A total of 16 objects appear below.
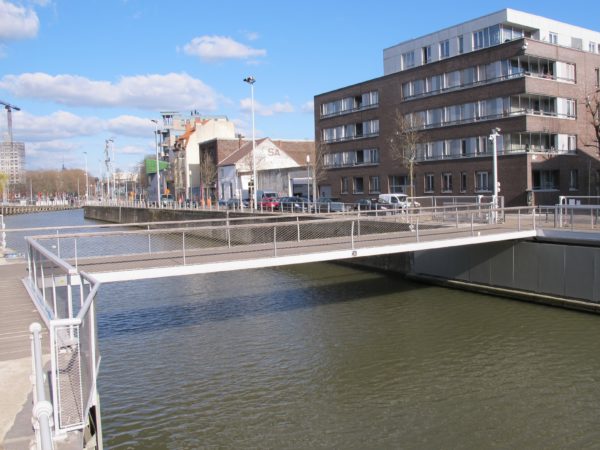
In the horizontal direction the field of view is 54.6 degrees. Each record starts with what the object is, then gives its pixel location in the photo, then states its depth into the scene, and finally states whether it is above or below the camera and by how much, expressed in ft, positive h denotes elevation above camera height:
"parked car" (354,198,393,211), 123.85 -0.14
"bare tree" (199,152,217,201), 257.14 +16.46
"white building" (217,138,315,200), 206.63 +15.81
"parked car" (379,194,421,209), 133.28 +1.17
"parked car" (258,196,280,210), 156.97 +1.13
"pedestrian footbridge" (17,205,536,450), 17.52 -4.04
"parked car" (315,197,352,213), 133.95 -0.39
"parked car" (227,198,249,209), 179.93 +1.61
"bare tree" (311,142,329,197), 192.90 +14.89
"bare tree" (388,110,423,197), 151.94 +17.92
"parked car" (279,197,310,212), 143.77 +0.55
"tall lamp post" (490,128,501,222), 81.94 +1.51
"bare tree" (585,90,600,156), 140.43 +23.07
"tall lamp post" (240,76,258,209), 135.44 +29.25
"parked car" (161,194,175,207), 235.34 +3.09
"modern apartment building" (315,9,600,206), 134.21 +22.22
